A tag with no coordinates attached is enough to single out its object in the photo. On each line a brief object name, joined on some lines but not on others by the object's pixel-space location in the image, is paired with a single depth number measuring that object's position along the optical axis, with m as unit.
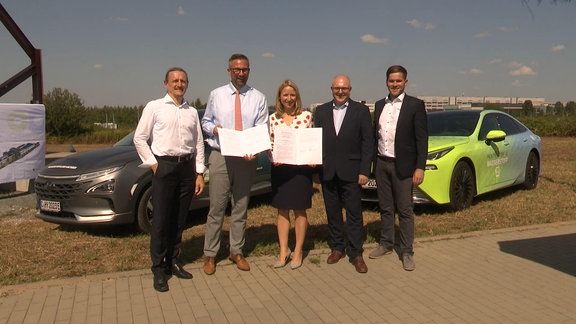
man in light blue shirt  4.57
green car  6.91
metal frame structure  10.62
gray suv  5.81
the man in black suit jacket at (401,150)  4.81
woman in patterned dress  4.64
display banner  9.09
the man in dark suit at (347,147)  4.71
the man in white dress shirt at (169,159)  4.25
